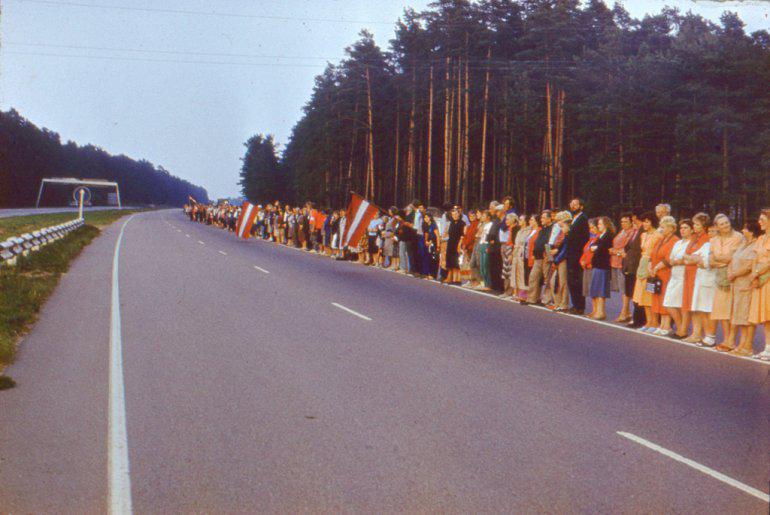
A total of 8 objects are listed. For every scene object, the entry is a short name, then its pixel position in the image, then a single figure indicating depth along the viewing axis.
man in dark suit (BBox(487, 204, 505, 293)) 17.28
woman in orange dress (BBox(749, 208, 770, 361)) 9.69
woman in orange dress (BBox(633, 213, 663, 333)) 12.02
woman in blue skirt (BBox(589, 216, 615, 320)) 13.44
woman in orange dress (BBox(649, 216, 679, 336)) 11.72
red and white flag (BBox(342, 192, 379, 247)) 23.83
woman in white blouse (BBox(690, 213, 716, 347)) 10.75
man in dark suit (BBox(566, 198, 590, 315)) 14.13
